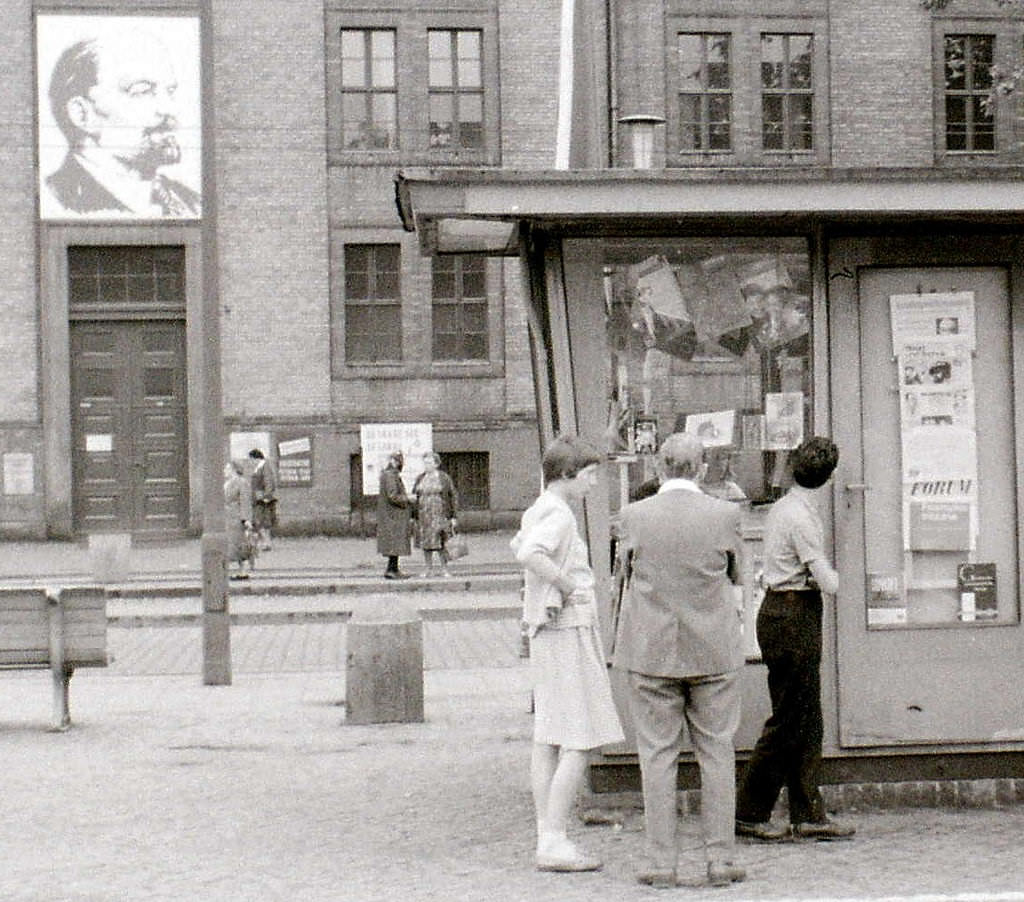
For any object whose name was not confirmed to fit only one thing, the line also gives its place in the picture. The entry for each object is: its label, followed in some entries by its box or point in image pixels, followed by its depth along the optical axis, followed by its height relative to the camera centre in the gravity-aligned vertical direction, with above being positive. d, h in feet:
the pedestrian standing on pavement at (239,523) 80.38 -4.28
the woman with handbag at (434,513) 82.43 -4.06
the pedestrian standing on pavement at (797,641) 26.30 -3.17
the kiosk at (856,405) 28.91 +0.18
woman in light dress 24.95 -3.18
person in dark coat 81.05 -4.37
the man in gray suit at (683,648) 23.86 -2.95
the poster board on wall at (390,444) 100.17 -1.17
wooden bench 39.14 -4.29
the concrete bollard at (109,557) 79.56 -5.58
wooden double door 100.63 +0.08
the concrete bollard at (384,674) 39.65 -5.34
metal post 46.75 -0.26
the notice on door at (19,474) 98.48 -2.44
